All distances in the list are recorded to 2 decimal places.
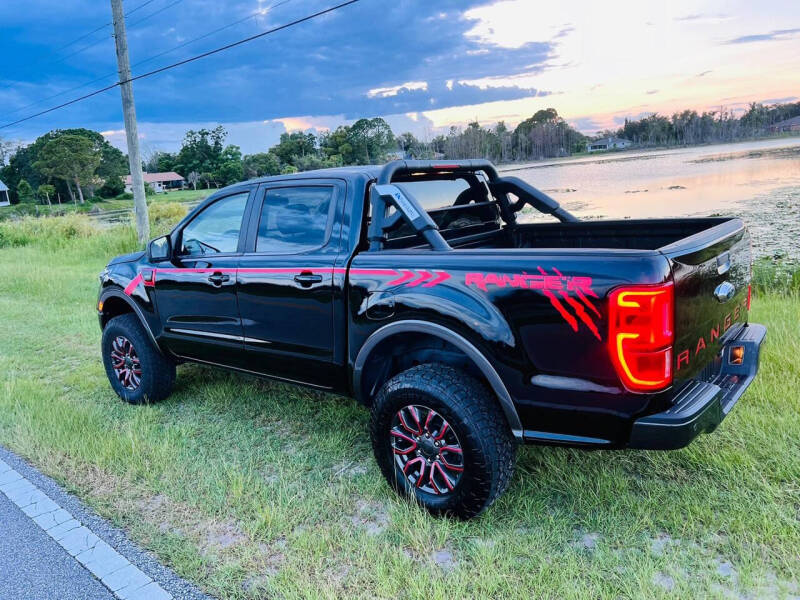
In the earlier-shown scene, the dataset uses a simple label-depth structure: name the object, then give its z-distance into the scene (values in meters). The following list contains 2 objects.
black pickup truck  2.58
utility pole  14.95
